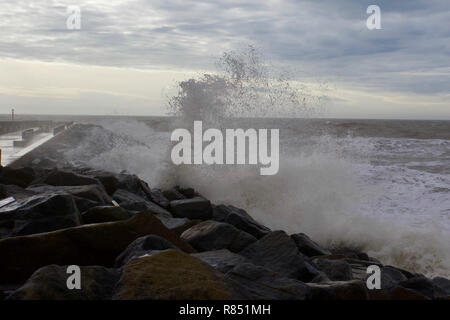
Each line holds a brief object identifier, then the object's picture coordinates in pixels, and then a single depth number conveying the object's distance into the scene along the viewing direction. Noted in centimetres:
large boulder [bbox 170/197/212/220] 561
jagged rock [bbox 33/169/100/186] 541
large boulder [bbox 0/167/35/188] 585
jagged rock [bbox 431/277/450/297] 424
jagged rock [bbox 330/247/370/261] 643
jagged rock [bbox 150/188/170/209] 597
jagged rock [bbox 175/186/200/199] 860
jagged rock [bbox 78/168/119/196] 582
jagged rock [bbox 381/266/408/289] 381
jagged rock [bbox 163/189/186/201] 719
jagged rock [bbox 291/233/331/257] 481
